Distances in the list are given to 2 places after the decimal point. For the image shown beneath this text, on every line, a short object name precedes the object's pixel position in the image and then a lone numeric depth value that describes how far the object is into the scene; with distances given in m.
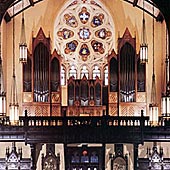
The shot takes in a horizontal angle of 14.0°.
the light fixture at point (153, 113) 31.16
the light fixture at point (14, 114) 30.09
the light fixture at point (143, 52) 32.78
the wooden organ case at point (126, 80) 35.75
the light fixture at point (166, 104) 29.58
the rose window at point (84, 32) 37.66
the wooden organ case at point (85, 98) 35.72
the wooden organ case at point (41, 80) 35.62
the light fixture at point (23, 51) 31.83
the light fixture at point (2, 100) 29.00
